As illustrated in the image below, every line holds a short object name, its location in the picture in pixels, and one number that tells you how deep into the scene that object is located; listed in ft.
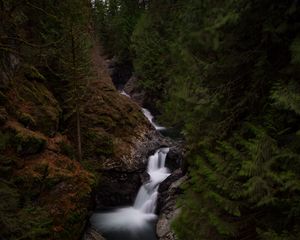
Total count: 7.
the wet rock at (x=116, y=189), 63.87
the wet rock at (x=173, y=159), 72.23
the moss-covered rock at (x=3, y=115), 48.99
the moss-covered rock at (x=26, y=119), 53.16
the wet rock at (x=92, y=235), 48.93
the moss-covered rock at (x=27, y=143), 48.34
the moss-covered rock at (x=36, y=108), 54.34
